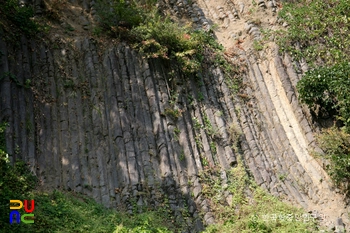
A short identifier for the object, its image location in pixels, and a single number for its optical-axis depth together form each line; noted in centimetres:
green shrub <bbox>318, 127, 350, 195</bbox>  1201
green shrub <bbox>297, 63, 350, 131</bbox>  1262
